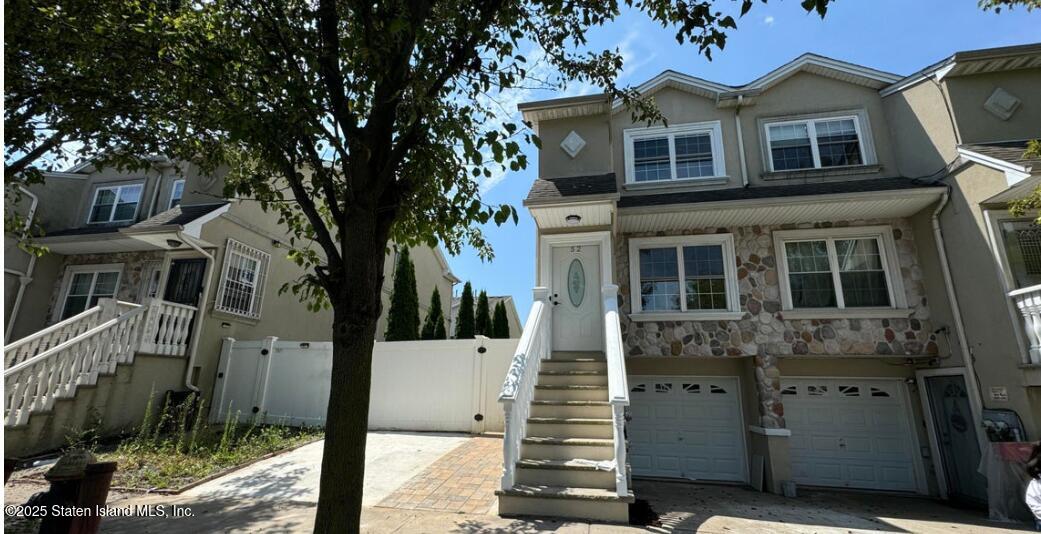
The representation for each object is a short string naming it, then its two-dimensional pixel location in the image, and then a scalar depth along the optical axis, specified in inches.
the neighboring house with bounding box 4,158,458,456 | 294.5
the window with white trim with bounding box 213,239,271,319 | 411.8
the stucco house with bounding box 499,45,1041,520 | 287.0
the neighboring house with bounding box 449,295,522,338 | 869.8
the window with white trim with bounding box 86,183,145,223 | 471.8
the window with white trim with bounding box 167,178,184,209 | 462.3
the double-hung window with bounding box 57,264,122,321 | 437.7
